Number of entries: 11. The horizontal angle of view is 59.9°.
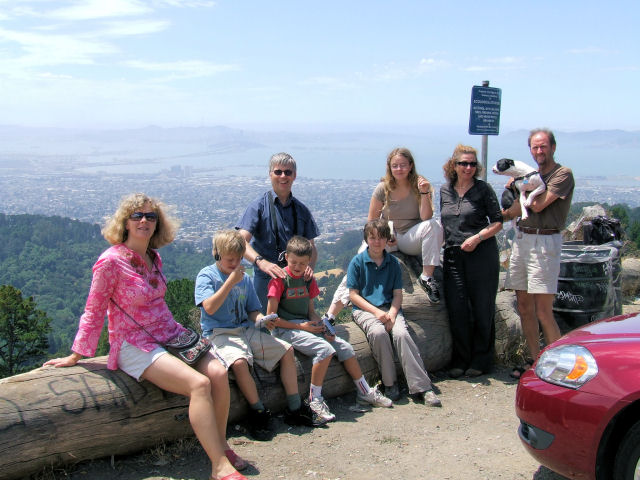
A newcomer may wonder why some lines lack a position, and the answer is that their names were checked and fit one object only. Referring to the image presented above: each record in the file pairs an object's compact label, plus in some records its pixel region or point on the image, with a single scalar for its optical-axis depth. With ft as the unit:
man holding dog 16.34
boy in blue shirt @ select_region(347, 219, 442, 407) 15.70
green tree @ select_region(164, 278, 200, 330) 77.44
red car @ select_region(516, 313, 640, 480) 8.65
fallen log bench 10.62
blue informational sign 24.71
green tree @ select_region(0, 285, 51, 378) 74.13
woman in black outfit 16.83
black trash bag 21.59
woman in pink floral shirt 11.12
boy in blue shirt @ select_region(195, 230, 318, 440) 13.07
